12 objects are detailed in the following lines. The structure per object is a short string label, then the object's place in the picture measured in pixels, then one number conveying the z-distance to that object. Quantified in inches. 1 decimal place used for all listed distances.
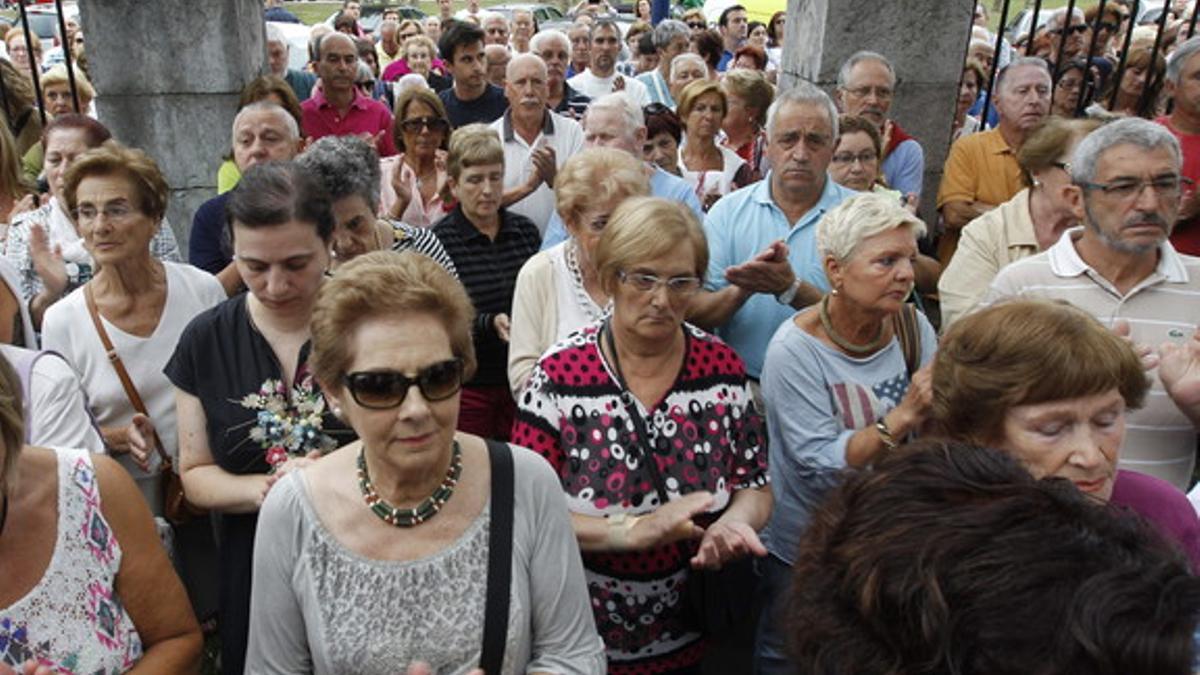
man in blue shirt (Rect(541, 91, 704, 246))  169.8
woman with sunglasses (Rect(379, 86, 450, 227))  197.6
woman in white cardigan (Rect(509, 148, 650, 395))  128.0
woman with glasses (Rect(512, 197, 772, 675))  97.6
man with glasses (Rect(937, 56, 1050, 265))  189.6
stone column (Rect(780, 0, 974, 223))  193.3
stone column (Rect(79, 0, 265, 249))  200.4
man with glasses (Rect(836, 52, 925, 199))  182.1
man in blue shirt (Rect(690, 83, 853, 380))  140.9
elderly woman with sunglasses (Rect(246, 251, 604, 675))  76.6
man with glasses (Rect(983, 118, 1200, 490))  109.1
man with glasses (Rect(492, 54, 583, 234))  211.0
